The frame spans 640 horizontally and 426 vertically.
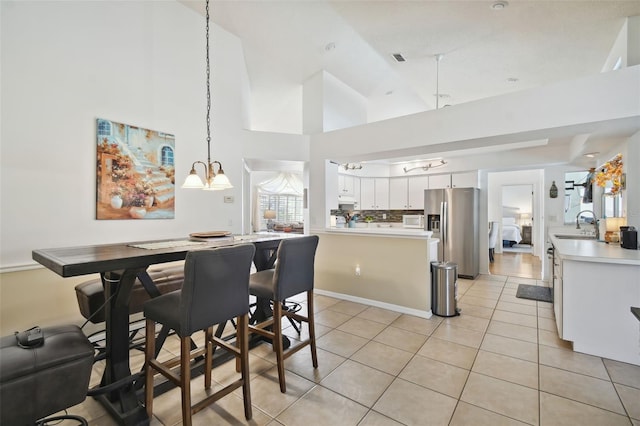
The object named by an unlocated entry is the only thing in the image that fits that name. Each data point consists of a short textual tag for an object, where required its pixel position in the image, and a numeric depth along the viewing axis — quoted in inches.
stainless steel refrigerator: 212.5
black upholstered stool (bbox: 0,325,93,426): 45.9
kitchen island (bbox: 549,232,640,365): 91.2
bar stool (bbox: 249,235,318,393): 82.5
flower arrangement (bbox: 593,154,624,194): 125.6
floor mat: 159.9
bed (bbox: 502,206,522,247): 338.6
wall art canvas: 109.7
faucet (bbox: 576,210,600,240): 144.4
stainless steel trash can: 135.9
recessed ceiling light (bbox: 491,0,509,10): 104.1
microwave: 252.7
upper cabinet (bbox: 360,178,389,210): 283.0
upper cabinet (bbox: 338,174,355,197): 263.4
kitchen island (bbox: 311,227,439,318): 138.3
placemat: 80.1
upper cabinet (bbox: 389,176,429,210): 262.2
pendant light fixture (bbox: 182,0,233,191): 92.5
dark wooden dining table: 63.7
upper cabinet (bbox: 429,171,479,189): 226.7
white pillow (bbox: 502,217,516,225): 369.0
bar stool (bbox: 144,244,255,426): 61.4
